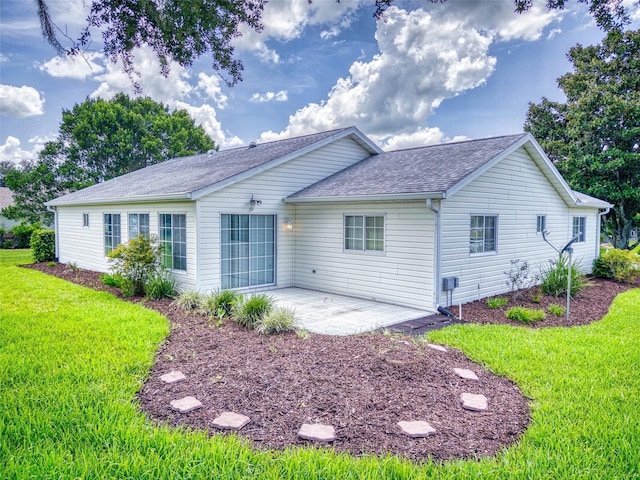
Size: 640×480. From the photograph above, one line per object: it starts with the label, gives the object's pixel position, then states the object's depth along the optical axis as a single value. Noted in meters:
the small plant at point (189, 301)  8.40
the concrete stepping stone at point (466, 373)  4.75
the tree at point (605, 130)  15.70
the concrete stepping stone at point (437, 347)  5.72
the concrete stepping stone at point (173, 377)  4.57
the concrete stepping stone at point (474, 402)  4.01
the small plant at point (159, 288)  9.33
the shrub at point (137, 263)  9.59
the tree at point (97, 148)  25.69
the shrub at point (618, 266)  13.27
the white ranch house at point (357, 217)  8.65
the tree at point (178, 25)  5.16
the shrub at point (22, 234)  23.67
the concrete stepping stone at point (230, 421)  3.60
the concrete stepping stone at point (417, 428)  3.51
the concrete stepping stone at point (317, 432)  3.44
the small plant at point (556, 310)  8.30
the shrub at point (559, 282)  10.16
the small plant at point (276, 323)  6.61
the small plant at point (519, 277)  10.37
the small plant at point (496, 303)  8.84
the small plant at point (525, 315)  7.78
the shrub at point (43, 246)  16.78
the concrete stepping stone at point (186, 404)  3.89
